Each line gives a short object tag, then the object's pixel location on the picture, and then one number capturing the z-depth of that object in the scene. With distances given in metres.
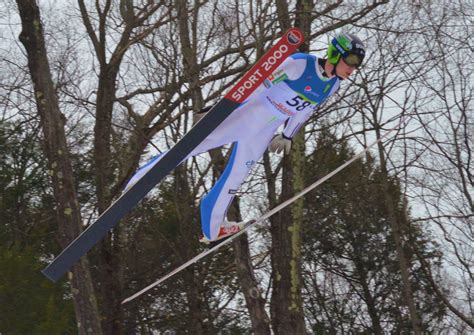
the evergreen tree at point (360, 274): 30.45
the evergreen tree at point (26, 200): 23.48
